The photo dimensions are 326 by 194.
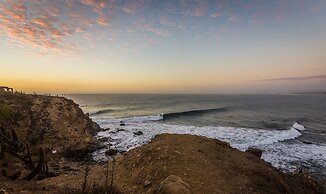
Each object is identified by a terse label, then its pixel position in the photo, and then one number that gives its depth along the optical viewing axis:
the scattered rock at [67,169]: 16.95
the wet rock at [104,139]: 27.95
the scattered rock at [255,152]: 16.05
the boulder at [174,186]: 7.40
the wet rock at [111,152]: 22.34
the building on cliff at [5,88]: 36.55
